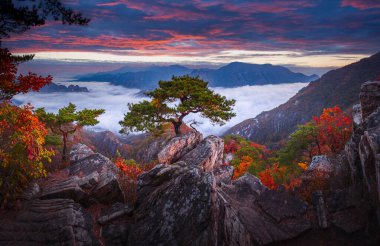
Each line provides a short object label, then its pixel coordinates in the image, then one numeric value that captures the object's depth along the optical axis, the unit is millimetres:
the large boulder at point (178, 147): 22258
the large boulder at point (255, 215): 9695
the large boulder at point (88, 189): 11211
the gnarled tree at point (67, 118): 20672
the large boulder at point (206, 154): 21425
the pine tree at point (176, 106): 23750
